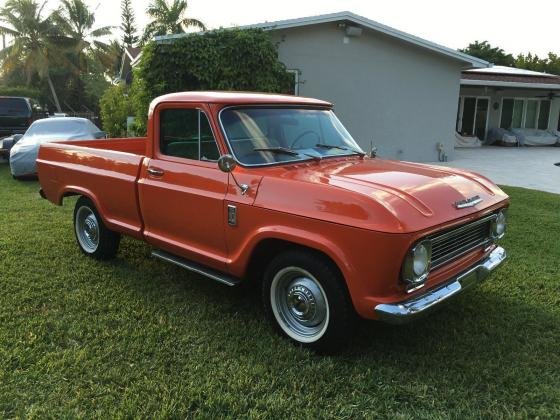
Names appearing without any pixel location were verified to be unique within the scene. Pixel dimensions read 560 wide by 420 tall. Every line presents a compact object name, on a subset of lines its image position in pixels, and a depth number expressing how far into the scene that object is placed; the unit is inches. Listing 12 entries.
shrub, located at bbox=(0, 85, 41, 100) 1248.2
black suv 605.9
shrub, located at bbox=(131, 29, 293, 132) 434.9
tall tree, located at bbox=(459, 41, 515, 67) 1644.9
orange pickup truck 121.0
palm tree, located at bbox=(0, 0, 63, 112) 1252.5
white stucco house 509.4
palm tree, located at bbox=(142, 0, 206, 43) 1215.6
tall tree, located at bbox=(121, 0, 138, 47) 1820.9
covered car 420.5
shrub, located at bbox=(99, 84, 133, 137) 597.9
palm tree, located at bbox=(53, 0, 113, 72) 1334.8
